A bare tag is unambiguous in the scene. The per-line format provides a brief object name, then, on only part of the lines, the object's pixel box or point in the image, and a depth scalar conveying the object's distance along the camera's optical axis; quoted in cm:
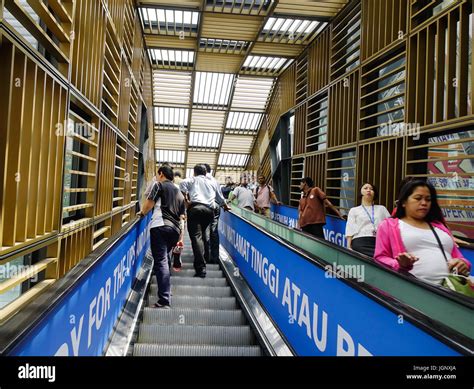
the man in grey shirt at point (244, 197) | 781
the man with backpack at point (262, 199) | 839
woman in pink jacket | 209
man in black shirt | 412
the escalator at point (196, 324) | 325
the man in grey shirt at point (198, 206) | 514
